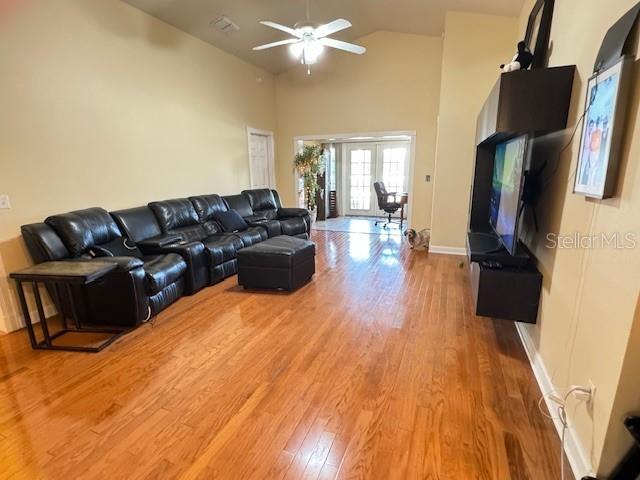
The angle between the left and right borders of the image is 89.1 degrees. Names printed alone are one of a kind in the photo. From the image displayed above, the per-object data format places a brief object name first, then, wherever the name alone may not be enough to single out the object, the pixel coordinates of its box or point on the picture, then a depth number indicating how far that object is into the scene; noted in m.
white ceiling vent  4.37
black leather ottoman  3.51
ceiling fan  3.15
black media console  1.98
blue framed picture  1.29
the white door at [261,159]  6.38
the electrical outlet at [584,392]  1.41
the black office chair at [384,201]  7.19
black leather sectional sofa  2.73
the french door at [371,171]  8.50
